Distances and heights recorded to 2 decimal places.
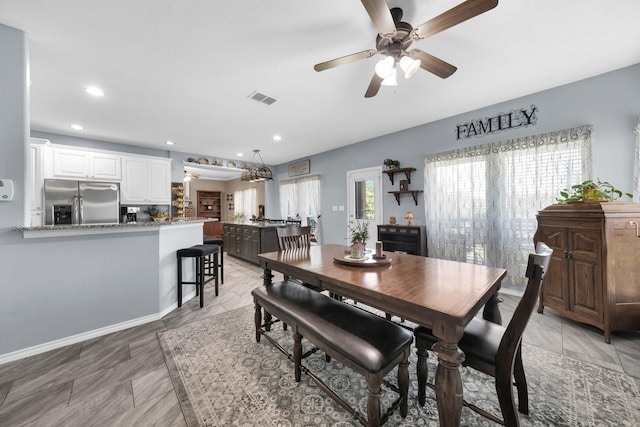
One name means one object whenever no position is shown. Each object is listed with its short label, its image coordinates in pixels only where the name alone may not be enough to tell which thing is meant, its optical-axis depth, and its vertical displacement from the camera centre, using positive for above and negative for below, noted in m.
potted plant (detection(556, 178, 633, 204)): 2.32 +0.17
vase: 1.95 -0.32
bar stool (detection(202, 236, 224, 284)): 3.94 -0.45
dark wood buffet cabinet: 2.14 -0.51
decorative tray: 1.81 -0.38
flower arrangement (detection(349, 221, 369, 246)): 1.97 -0.19
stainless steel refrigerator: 4.05 +0.28
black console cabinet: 3.96 -0.43
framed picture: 6.53 +1.32
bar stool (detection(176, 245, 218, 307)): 2.96 -0.56
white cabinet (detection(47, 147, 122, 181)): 4.18 +0.98
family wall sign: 3.16 +1.28
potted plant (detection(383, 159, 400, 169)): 4.44 +0.94
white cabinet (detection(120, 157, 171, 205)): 4.82 +0.75
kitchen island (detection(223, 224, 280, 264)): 5.04 -0.57
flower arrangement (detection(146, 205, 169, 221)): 5.21 +0.07
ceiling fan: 1.36 +1.18
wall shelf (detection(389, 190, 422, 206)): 4.24 +0.37
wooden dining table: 1.04 -0.42
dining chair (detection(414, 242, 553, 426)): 1.10 -0.72
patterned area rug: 1.38 -1.19
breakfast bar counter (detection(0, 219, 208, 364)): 1.97 -0.63
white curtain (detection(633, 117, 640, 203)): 2.46 +0.41
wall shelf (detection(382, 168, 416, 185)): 4.28 +0.78
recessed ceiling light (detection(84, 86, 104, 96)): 2.83 +1.53
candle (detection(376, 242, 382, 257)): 2.02 -0.31
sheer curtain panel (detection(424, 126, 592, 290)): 2.92 +0.29
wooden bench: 1.18 -0.70
